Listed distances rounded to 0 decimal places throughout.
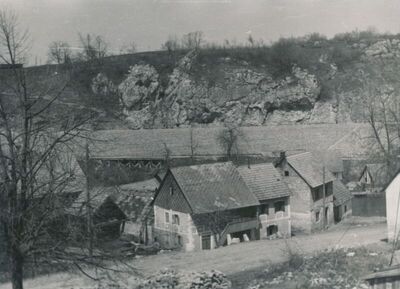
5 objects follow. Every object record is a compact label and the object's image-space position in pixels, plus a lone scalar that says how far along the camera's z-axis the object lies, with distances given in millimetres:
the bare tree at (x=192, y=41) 115312
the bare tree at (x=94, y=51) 110131
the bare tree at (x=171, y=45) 113438
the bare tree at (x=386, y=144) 44547
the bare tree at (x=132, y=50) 116375
